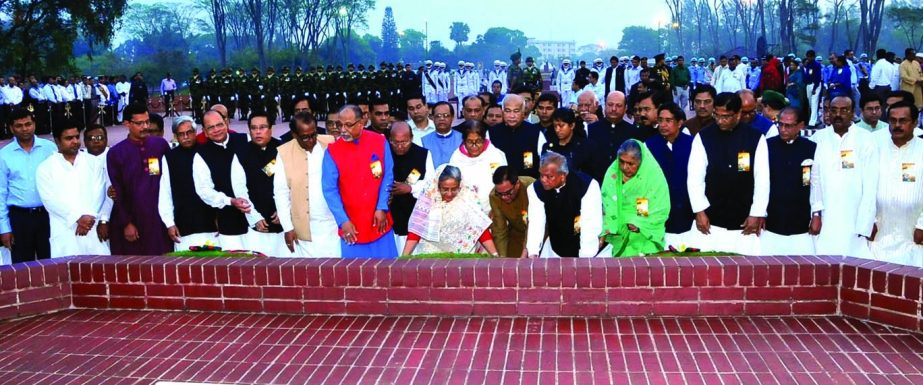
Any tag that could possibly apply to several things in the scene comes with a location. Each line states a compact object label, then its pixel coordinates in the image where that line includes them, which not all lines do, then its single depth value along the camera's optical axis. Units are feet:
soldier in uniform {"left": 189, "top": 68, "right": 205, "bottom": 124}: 88.02
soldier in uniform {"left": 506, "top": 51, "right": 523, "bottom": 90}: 88.38
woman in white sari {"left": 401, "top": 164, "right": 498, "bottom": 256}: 20.22
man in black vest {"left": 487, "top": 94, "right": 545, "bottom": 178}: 24.48
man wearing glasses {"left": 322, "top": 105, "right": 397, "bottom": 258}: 20.48
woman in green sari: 19.85
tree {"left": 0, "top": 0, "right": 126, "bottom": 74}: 103.50
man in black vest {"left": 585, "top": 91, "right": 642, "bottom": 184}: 24.11
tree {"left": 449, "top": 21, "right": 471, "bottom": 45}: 515.50
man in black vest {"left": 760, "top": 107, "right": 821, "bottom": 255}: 21.76
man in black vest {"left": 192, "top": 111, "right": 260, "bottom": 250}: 21.76
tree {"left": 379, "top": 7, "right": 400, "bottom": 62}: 419.13
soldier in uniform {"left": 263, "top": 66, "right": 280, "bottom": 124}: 85.92
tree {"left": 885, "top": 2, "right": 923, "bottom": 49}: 182.39
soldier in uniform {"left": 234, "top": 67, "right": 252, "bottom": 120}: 86.94
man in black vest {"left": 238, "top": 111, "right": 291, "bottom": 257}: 22.27
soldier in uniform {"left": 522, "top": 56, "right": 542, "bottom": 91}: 88.07
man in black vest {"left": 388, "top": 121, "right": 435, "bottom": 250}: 22.59
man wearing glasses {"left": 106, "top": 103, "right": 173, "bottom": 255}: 22.24
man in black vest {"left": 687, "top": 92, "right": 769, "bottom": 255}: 21.39
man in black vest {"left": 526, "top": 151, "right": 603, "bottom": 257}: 19.26
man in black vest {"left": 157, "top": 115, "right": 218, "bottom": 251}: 21.93
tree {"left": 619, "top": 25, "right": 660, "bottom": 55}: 523.29
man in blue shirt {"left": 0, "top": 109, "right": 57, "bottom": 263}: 22.70
